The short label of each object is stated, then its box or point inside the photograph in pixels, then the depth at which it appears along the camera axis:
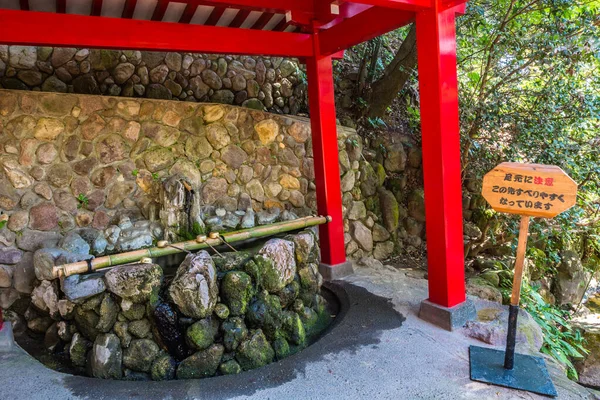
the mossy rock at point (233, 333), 3.06
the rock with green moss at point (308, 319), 3.70
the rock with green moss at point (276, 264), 3.41
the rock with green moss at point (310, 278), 3.82
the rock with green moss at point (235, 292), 3.16
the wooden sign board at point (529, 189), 2.50
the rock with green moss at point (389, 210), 5.73
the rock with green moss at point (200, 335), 2.97
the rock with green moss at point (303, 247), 3.81
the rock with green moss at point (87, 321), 3.11
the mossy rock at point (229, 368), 2.97
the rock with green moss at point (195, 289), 2.98
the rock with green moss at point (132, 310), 3.08
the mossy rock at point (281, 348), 3.23
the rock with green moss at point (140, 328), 3.07
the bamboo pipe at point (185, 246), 3.11
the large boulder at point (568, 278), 5.94
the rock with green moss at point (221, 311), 3.10
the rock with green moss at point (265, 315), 3.24
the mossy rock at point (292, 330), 3.44
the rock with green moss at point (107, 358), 2.95
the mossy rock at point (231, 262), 3.34
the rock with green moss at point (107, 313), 3.05
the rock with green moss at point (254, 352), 3.05
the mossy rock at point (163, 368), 2.97
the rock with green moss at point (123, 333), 3.05
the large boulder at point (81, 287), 3.07
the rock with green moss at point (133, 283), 3.05
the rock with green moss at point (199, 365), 2.96
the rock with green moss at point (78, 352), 3.17
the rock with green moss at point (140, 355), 3.01
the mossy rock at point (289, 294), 3.55
